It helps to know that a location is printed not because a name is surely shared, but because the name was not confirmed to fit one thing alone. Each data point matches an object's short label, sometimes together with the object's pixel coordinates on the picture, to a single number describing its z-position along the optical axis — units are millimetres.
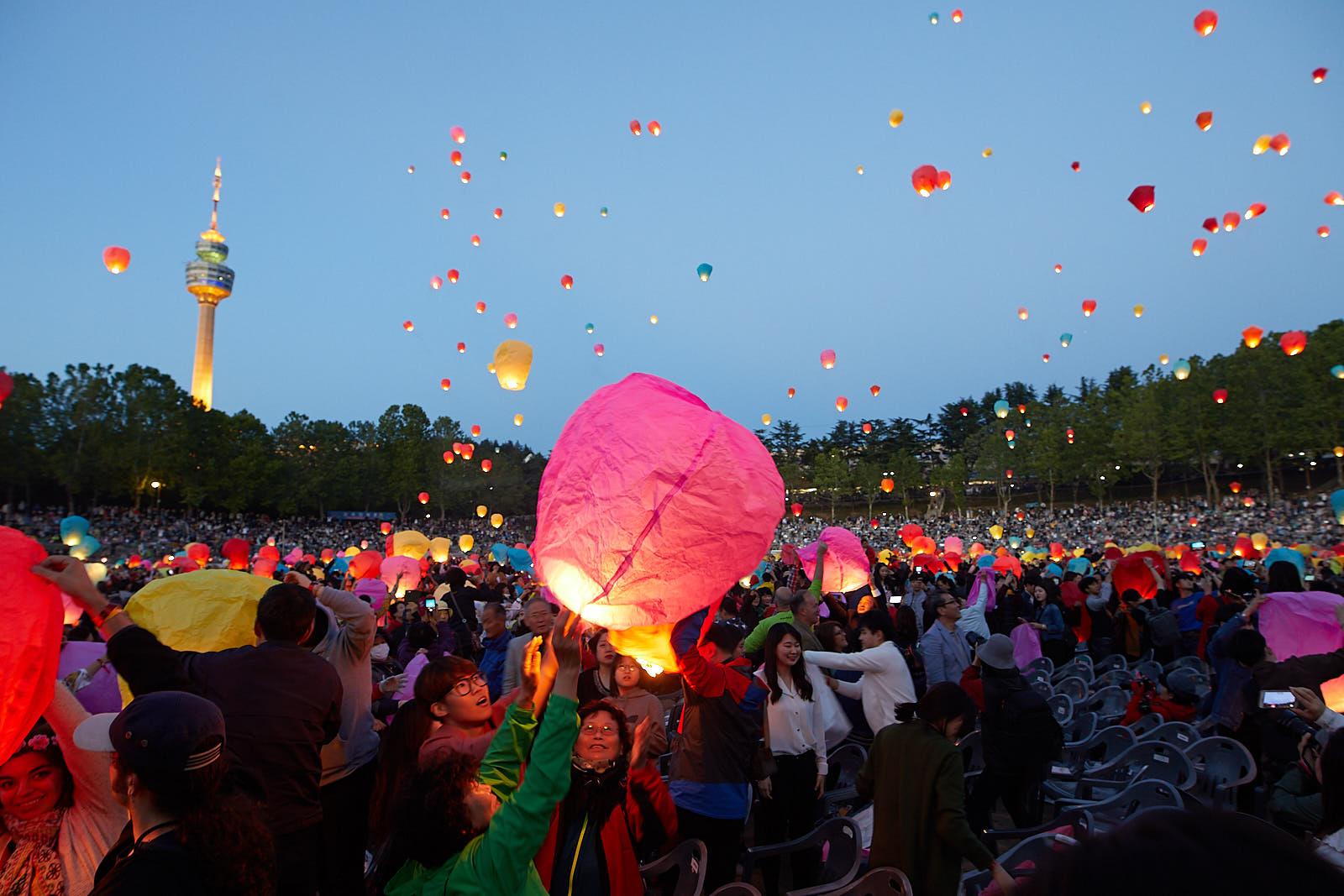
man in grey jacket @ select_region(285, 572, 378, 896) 3584
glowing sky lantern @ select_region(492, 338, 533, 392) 5781
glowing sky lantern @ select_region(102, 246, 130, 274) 16531
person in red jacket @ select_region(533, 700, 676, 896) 2369
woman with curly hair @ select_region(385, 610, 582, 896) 1925
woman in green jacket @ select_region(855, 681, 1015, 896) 2920
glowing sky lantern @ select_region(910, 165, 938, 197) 13070
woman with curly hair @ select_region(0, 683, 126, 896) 2279
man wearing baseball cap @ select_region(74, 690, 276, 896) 1599
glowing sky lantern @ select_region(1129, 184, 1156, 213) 12859
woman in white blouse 4160
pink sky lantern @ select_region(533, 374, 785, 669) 2027
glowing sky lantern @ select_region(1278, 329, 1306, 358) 17141
